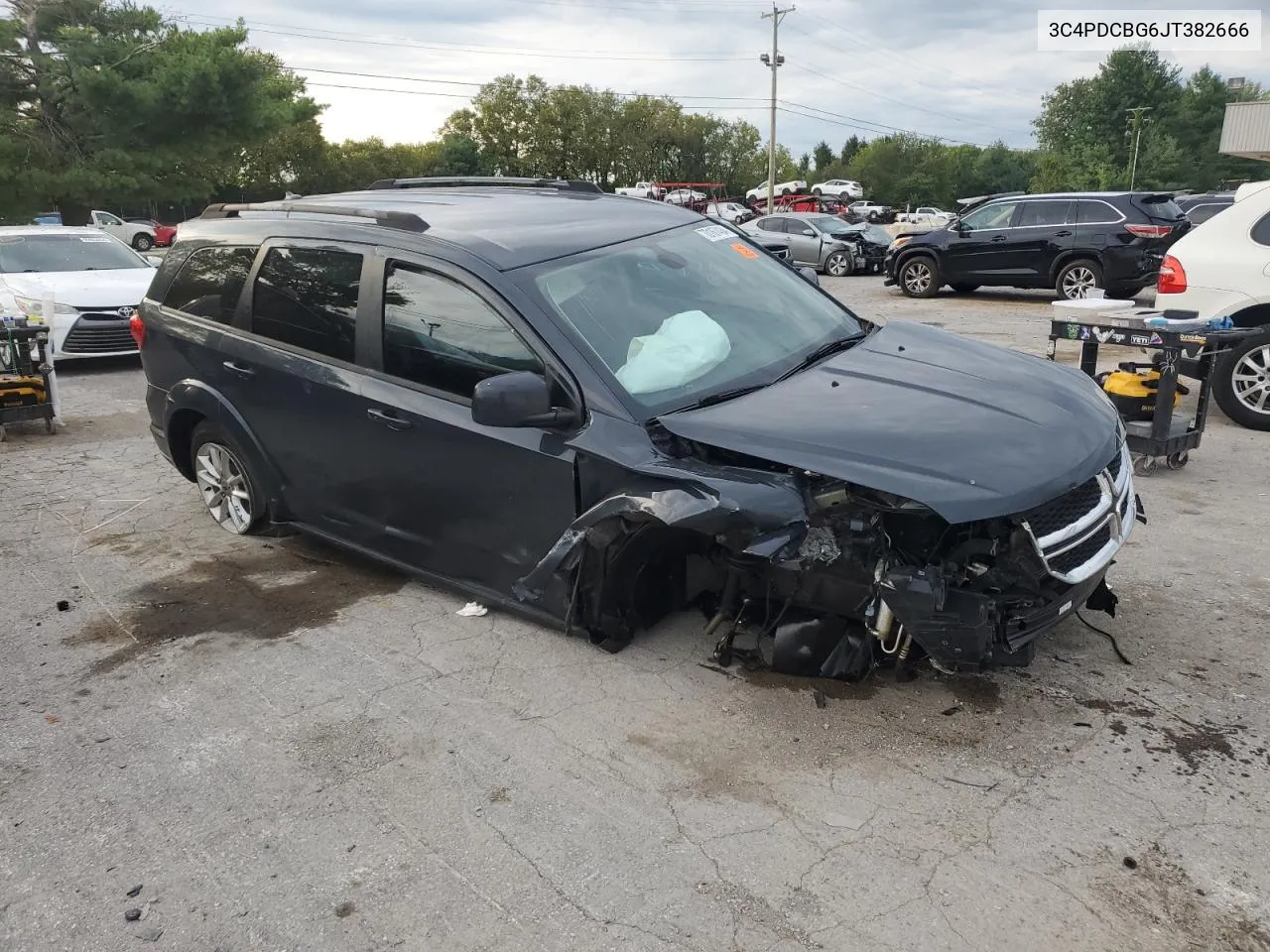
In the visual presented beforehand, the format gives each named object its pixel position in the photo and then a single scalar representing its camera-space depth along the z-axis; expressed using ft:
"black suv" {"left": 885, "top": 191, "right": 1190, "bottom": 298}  48.47
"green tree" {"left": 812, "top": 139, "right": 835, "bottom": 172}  364.38
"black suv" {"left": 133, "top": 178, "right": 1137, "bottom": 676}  10.38
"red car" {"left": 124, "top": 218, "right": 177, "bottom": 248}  119.64
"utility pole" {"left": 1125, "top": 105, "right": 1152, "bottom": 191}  224.74
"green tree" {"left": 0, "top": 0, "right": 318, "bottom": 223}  82.28
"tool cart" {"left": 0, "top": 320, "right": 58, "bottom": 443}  26.21
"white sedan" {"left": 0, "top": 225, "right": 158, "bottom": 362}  35.60
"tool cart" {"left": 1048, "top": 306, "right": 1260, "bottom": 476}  19.97
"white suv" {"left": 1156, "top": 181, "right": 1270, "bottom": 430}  23.82
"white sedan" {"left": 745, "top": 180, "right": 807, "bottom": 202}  182.19
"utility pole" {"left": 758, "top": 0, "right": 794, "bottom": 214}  181.27
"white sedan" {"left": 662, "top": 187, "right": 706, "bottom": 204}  139.11
